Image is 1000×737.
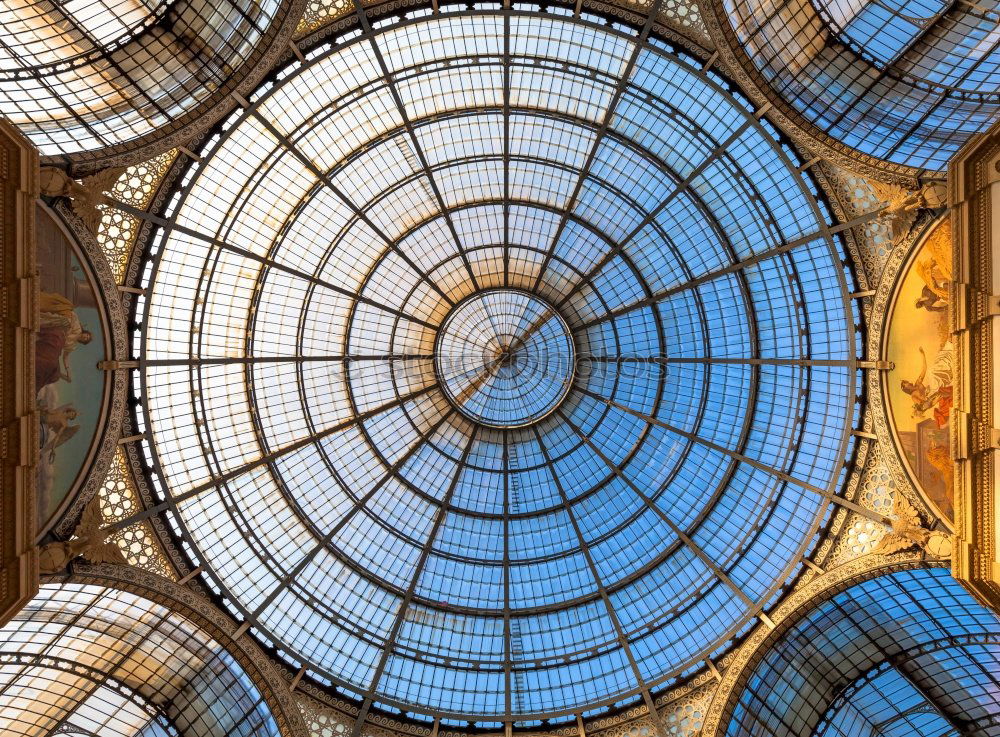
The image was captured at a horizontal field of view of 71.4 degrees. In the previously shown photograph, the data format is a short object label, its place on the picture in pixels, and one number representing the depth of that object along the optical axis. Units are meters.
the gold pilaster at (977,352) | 16.19
